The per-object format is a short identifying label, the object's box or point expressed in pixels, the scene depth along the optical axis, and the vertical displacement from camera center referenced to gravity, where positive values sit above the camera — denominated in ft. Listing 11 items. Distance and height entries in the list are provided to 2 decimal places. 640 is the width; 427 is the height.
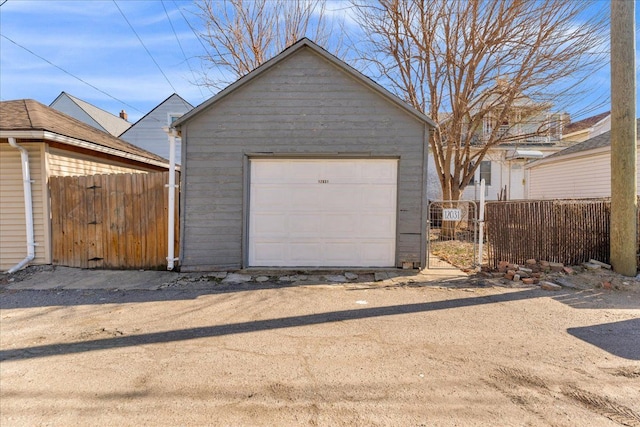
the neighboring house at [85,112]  66.49 +20.36
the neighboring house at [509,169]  57.57 +8.16
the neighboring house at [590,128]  55.75 +16.14
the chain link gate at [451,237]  24.50 -2.19
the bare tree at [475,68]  33.83 +15.54
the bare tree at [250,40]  48.65 +25.49
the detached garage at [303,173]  23.58 +2.78
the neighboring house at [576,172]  41.27 +5.78
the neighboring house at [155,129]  62.85 +15.52
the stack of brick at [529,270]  21.44 -3.75
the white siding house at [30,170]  22.25 +2.85
